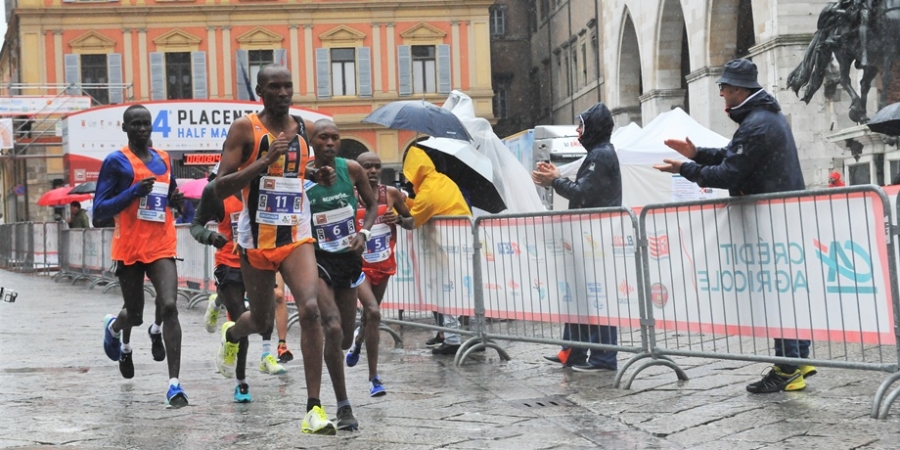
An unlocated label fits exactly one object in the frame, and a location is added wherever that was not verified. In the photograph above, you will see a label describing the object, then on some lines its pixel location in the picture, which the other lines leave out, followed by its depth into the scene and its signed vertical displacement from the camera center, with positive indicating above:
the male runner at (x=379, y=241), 8.89 +0.55
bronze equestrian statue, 20.39 +3.88
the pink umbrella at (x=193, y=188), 25.75 +2.75
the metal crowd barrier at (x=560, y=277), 8.38 +0.18
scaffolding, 41.84 +6.88
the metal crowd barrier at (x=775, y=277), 6.56 +0.08
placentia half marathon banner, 29.95 +4.57
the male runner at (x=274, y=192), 6.45 +0.65
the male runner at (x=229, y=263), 7.70 +0.40
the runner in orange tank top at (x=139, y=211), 7.86 +0.71
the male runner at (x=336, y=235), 7.06 +0.44
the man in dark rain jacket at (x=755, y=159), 7.28 +0.74
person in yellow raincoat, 10.49 +0.94
